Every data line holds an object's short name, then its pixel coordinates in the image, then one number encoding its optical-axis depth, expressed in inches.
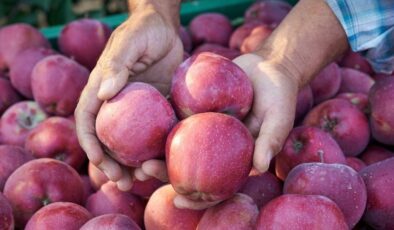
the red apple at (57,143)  67.6
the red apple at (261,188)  52.3
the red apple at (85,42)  86.5
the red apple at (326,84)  76.3
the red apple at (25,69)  80.9
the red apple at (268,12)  99.4
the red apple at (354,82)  80.4
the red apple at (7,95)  81.8
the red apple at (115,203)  57.5
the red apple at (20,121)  74.8
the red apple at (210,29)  96.7
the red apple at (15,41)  87.4
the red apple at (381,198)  51.6
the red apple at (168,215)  51.1
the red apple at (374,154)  66.9
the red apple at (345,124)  66.8
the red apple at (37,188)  56.9
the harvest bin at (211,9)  107.2
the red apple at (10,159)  62.8
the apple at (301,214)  43.2
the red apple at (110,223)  47.9
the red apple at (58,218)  51.1
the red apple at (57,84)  74.3
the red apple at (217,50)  80.0
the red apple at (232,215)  46.9
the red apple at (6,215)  51.3
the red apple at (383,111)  66.1
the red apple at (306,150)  57.8
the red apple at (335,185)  48.1
